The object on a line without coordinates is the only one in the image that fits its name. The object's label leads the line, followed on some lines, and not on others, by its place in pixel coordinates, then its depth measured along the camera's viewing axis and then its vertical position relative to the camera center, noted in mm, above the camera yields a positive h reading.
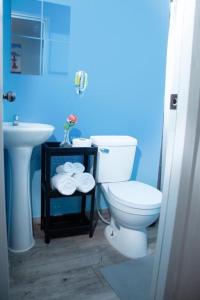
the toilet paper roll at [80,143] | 1843 -314
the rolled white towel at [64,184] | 1742 -591
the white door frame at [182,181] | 866 -292
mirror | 1721 +434
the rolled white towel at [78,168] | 1873 -513
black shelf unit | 1755 -791
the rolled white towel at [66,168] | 1850 -513
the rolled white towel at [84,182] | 1821 -597
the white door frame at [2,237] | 832 -498
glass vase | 1842 -311
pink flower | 1836 -143
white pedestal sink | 1517 -548
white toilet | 1632 -633
